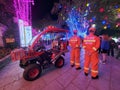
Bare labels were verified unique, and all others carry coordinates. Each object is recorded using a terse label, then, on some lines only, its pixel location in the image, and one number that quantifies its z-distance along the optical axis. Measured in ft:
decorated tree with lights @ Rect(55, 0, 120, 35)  25.03
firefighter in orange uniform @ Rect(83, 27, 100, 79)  8.06
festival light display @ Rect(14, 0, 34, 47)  24.93
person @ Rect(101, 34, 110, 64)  11.94
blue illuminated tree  31.16
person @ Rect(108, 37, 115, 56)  16.20
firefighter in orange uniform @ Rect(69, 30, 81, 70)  10.17
